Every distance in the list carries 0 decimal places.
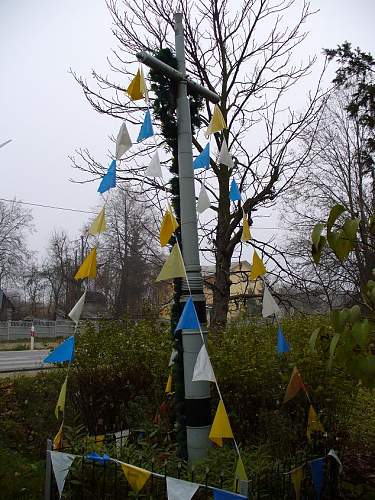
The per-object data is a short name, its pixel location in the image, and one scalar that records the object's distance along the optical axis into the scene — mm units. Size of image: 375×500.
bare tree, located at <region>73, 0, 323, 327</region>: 10578
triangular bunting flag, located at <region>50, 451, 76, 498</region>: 3571
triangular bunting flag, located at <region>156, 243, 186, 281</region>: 3709
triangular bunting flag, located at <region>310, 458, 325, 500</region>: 3643
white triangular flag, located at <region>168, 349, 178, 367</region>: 4469
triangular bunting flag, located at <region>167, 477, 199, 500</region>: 2857
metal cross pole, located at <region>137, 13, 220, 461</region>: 3992
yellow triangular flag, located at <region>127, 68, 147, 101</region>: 4238
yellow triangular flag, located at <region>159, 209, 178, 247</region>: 4094
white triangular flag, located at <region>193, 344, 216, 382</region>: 3268
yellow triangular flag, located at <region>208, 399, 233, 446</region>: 3111
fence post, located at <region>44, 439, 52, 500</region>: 3705
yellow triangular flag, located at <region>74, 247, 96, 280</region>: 4133
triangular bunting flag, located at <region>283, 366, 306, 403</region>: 4289
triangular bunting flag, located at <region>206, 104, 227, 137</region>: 4570
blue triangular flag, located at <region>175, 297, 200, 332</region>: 3582
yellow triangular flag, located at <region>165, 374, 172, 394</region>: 4784
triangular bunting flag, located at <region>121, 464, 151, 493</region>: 3188
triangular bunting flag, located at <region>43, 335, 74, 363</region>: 3916
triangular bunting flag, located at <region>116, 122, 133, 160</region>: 4246
